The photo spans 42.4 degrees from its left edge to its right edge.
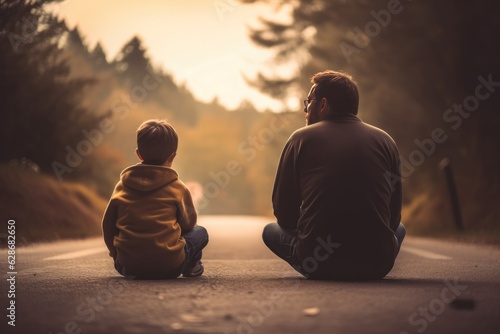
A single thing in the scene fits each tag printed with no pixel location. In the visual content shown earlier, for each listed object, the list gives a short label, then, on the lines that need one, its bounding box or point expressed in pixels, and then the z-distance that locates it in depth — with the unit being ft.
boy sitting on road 16.05
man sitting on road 15.83
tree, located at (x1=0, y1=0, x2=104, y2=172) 51.55
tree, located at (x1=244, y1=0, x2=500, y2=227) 55.21
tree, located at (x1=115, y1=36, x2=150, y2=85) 225.97
